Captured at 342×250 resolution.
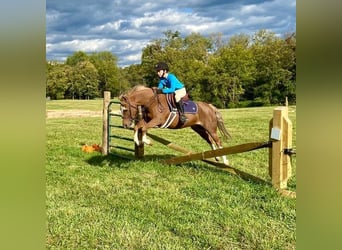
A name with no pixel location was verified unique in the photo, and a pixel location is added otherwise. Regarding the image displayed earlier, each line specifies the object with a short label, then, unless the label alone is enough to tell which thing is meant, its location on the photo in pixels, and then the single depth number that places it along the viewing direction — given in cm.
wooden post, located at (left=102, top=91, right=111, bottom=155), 484
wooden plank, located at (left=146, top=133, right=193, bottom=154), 398
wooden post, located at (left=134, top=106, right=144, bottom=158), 443
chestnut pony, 386
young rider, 390
